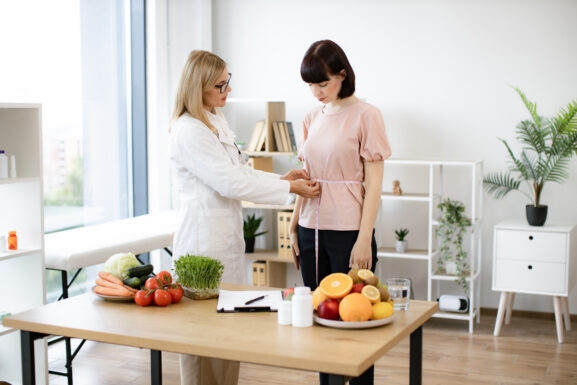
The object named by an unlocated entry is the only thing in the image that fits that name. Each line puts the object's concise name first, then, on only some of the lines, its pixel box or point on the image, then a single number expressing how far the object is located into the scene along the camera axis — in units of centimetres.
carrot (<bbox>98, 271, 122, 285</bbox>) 232
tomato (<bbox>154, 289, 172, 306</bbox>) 220
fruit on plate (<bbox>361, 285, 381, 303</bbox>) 197
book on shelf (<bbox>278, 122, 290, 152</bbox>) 485
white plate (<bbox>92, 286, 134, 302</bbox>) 226
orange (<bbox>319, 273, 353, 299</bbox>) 198
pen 221
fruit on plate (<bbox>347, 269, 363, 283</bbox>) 206
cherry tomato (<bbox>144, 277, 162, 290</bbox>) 225
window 394
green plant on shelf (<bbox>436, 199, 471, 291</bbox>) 446
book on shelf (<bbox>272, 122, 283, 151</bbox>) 486
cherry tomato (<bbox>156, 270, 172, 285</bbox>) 226
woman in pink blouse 258
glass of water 215
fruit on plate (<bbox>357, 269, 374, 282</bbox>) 206
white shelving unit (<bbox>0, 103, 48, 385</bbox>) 331
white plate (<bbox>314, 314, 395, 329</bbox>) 193
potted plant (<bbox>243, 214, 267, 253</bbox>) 501
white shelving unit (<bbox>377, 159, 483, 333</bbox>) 450
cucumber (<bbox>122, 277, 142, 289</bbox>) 231
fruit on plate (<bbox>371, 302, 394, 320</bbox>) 196
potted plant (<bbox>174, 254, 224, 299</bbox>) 228
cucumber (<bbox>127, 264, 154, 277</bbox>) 236
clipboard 215
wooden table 175
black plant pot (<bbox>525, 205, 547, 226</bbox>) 435
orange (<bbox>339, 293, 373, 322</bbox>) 193
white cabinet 423
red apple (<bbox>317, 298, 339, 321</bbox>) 196
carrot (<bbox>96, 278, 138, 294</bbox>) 228
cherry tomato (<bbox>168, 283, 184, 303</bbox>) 224
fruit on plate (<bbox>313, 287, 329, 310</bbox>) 200
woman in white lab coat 256
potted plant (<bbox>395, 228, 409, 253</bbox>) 472
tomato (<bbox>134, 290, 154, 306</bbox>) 221
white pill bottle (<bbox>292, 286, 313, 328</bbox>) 197
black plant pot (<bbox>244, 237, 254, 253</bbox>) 503
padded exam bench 333
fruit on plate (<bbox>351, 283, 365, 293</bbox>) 200
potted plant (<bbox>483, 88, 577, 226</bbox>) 428
